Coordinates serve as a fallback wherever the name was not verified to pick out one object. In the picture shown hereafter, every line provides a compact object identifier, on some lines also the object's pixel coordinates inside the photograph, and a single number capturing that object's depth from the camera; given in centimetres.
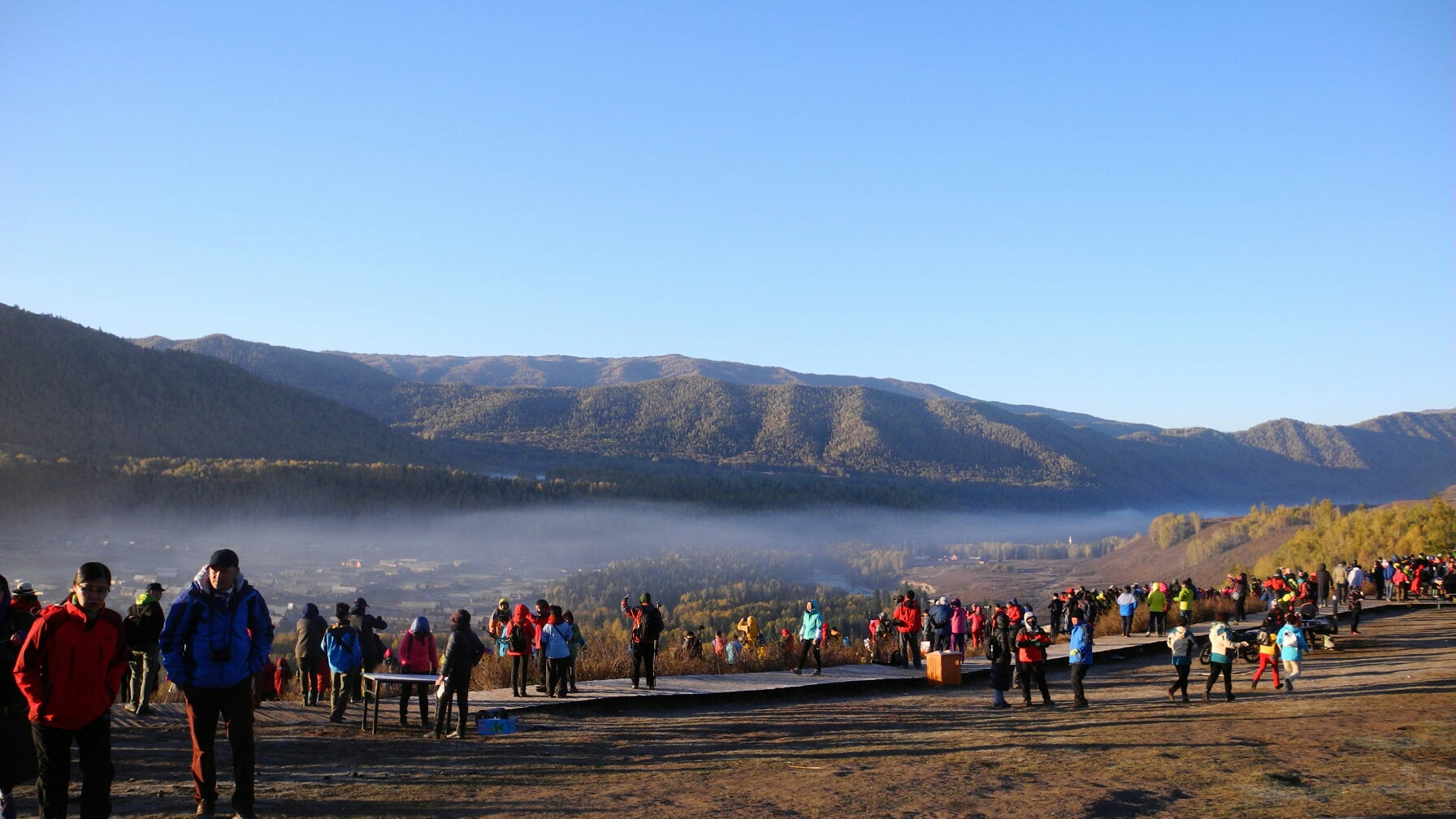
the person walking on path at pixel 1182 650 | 1235
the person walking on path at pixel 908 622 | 1591
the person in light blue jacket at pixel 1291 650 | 1343
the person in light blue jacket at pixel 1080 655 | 1230
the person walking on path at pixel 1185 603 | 2094
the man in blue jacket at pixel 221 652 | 570
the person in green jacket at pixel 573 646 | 1229
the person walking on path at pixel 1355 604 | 2016
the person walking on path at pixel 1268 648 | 1392
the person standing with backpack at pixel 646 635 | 1277
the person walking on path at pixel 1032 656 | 1251
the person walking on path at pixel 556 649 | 1155
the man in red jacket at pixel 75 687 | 519
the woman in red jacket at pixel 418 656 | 1015
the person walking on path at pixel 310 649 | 1129
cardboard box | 1518
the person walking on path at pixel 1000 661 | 1231
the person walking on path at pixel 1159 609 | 2127
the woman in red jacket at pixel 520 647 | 1187
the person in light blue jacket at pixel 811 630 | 1487
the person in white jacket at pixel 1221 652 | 1250
